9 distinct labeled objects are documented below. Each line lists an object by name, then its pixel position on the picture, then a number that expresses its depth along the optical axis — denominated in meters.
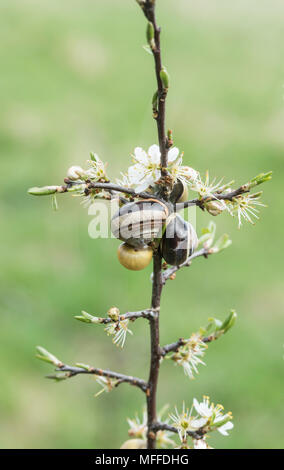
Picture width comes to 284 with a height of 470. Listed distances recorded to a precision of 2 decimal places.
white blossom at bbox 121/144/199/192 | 0.58
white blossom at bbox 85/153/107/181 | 0.58
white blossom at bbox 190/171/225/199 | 0.58
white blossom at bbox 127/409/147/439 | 0.63
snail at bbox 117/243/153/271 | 0.58
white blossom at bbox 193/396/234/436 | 0.59
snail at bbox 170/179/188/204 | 0.59
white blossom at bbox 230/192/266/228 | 0.59
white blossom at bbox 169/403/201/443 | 0.60
